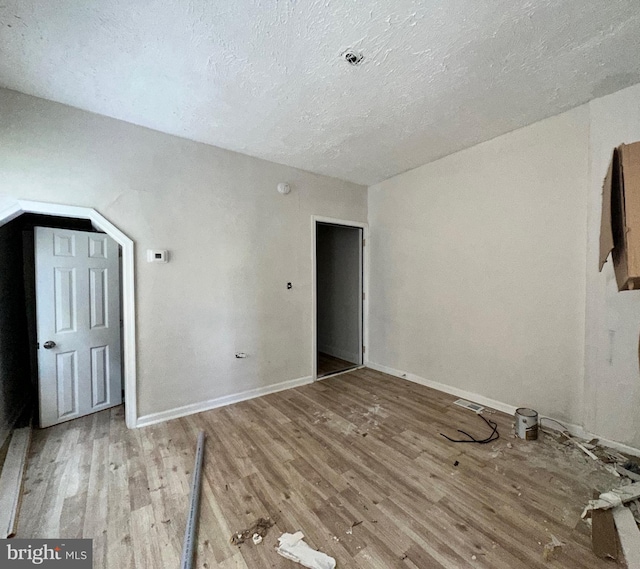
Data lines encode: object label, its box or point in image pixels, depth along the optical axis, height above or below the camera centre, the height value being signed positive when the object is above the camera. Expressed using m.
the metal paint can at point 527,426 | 2.35 -1.26
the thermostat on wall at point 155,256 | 2.62 +0.22
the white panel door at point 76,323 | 2.58 -0.44
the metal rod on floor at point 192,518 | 1.34 -1.36
